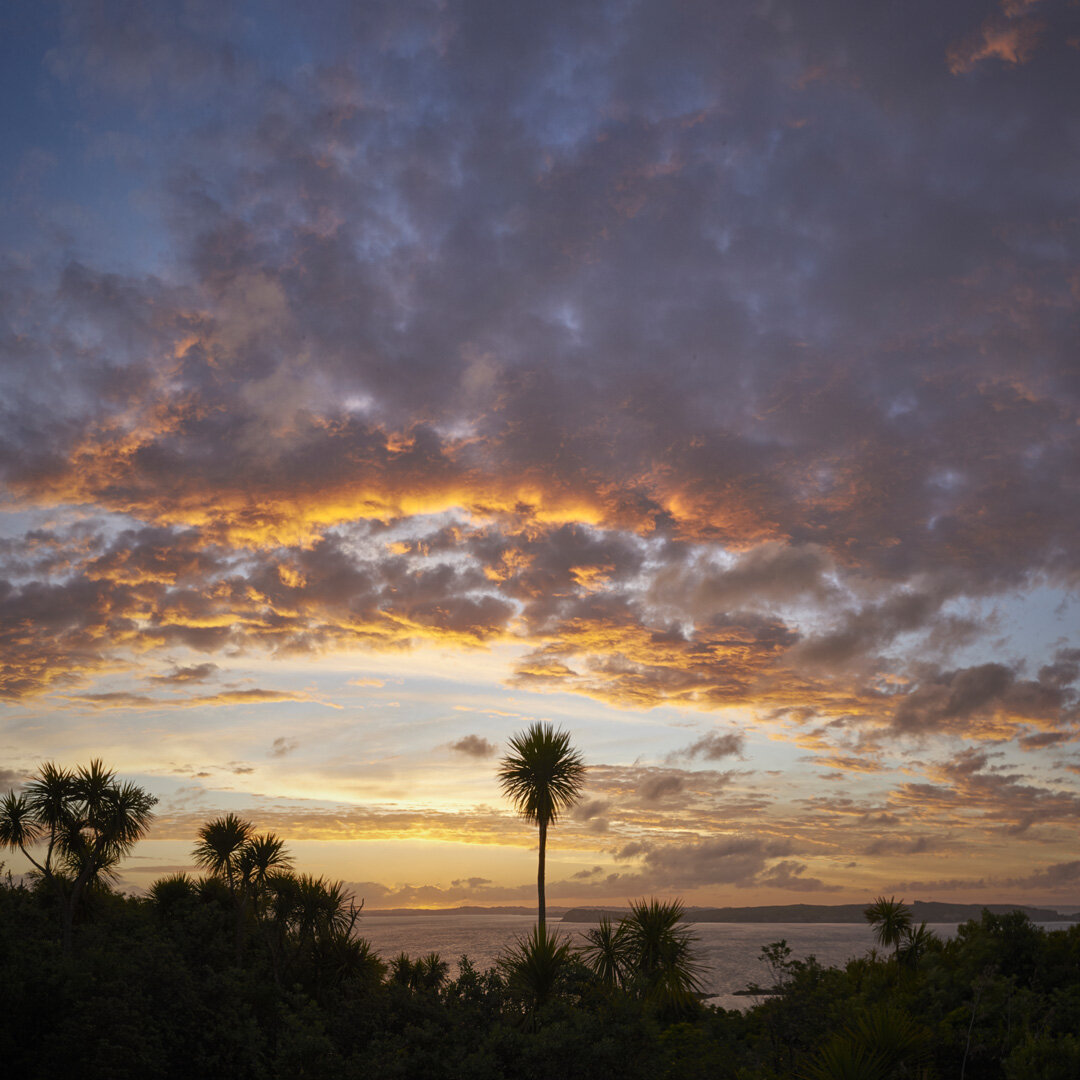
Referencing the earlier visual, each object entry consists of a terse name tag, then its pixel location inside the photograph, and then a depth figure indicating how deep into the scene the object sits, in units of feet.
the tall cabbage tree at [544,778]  76.02
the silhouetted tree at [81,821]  83.76
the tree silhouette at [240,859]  89.15
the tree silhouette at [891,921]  118.01
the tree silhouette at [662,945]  63.26
